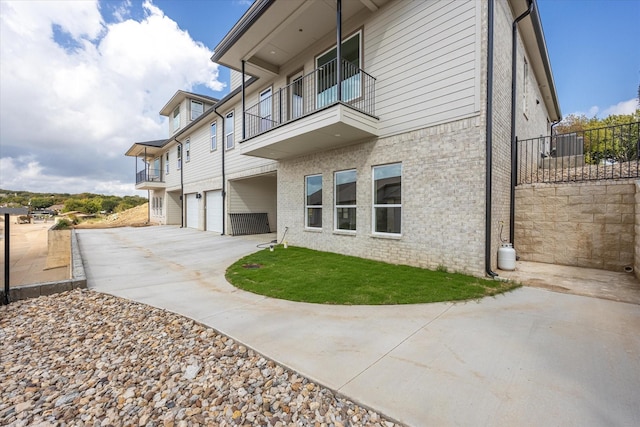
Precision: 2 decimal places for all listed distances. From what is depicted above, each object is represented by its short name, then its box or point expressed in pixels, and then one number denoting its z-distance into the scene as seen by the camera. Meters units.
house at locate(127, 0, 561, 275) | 5.63
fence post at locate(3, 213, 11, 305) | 4.43
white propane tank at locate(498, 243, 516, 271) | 5.91
